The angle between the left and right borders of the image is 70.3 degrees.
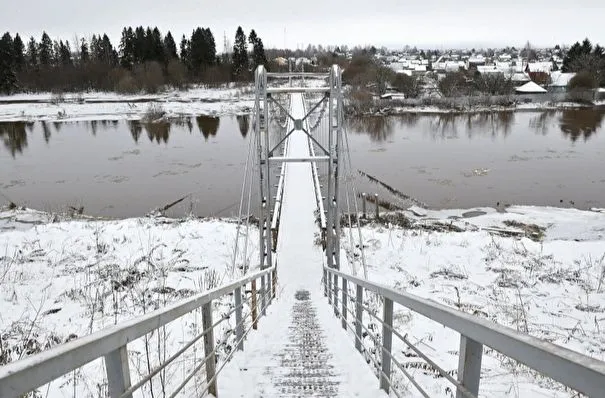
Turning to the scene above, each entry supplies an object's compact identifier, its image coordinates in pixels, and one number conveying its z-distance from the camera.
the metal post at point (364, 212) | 13.39
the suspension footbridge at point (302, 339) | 1.00
